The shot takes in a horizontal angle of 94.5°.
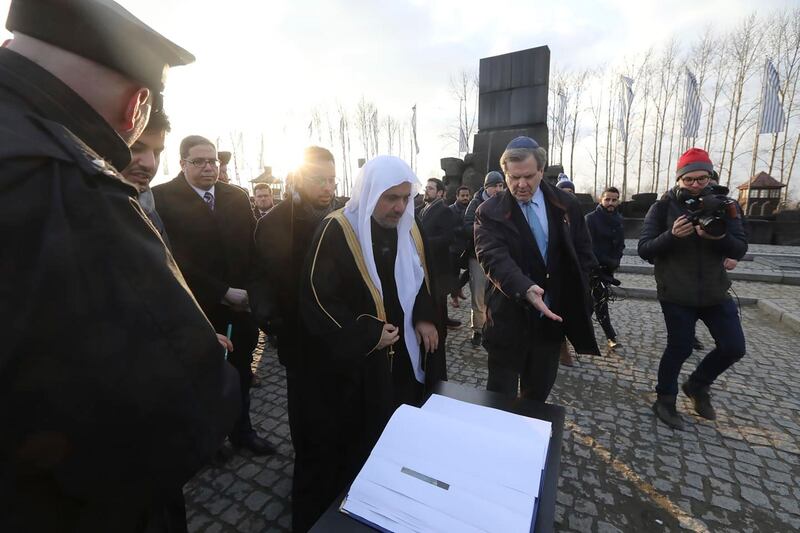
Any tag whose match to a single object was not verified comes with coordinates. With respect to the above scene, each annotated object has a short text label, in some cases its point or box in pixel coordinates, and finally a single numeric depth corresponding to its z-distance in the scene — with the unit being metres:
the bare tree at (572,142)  35.56
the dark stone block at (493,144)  10.70
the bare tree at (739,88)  23.23
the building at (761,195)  16.91
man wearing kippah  2.41
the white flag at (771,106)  16.89
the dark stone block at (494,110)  11.15
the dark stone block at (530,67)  10.54
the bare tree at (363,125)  42.84
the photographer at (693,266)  2.80
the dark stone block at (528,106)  10.62
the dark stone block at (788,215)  13.71
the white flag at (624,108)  25.33
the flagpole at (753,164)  25.50
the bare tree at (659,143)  30.65
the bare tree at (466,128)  34.84
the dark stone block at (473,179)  12.12
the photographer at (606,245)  4.71
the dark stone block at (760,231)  13.34
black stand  0.97
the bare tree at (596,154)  35.79
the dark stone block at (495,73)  11.10
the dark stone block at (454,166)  16.22
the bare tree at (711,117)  26.45
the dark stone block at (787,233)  13.04
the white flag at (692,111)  20.33
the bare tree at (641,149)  31.88
